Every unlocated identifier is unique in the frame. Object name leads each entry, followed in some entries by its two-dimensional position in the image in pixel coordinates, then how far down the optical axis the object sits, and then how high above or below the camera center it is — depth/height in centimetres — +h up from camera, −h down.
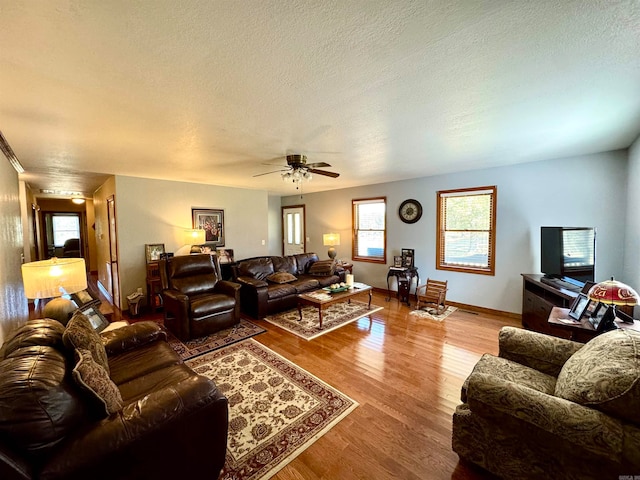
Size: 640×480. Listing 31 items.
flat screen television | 316 -37
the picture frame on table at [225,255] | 549 -57
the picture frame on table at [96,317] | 250 -88
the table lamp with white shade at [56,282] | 214 -44
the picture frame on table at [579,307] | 213 -71
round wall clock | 520 +32
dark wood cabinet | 296 -99
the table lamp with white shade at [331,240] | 610 -31
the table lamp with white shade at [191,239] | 495 -19
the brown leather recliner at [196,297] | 337 -96
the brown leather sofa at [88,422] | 97 -88
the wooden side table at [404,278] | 497 -104
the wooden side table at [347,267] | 576 -91
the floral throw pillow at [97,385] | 119 -75
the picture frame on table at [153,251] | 466 -39
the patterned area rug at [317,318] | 370 -148
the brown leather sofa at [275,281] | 422 -99
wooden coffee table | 374 -108
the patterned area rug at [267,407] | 170 -150
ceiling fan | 323 +77
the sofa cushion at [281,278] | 465 -91
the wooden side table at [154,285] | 447 -97
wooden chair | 450 -125
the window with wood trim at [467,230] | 442 -9
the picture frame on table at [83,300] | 264 -74
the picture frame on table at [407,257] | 521 -64
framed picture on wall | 532 +13
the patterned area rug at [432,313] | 425 -152
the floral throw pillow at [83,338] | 153 -66
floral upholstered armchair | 116 -98
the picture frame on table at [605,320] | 192 -73
